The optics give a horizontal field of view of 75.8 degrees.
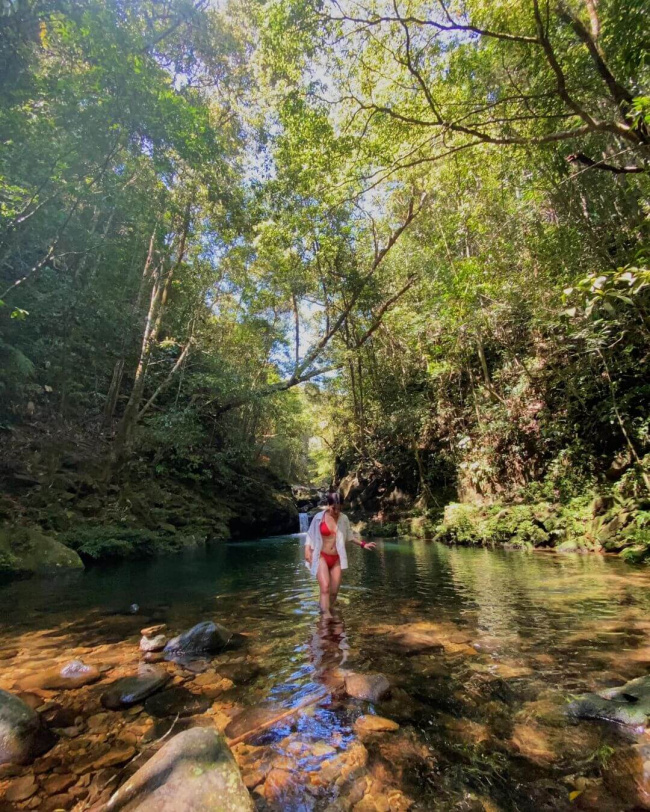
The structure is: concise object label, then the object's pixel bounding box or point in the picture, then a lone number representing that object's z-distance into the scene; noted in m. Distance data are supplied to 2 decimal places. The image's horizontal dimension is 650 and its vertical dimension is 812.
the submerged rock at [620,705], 2.88
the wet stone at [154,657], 4.54
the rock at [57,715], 3.25
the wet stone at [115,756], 2.71
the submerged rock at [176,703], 3.40
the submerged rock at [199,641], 4.76
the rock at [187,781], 1.97
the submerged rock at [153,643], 4.82
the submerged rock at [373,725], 2.98
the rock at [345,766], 2.50
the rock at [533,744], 2.57
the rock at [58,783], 2.46
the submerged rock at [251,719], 3.06
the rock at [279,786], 2.33
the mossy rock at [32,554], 10.17
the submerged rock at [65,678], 3.94
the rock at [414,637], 4.68
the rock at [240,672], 4.00
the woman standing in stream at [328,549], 6.30
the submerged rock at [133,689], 3.56
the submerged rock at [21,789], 2.38
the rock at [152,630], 5.19
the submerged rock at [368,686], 3.49
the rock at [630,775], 2.18
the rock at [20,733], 2.73
